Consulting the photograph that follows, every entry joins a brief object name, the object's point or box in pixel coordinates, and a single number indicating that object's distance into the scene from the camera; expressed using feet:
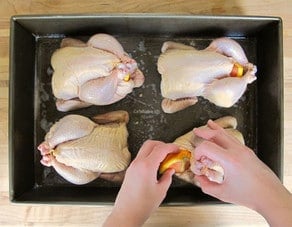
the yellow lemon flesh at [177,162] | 3.05
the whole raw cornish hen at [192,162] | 2.95
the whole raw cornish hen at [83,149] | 3.15
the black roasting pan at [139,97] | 3.12
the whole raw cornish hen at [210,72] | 3.13
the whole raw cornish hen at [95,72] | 3.15
